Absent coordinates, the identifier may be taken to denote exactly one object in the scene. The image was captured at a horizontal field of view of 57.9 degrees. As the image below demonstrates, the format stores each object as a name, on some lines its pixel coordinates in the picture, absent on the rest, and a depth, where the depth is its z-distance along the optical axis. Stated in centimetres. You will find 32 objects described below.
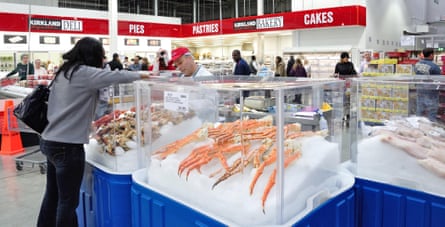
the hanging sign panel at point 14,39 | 1274
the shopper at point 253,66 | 1100
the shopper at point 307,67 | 1304
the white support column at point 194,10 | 2486
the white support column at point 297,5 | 1466
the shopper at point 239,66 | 754
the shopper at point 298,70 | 997
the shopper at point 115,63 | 892
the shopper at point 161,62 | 463
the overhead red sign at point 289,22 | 1234
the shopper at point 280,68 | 1062
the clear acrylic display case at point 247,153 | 161
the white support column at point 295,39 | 1420
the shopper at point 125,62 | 1323
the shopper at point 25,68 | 909
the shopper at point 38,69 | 1047
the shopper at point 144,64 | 1049
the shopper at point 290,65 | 1096
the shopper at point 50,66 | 1273
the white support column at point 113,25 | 1341
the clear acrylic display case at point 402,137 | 188
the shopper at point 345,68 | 806
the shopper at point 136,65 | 1062
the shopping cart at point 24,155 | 489
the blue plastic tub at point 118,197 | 228
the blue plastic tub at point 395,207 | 179
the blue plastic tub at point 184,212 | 170
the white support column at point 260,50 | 1638
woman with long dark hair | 224
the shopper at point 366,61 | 964
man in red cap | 350
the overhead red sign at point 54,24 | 1284
